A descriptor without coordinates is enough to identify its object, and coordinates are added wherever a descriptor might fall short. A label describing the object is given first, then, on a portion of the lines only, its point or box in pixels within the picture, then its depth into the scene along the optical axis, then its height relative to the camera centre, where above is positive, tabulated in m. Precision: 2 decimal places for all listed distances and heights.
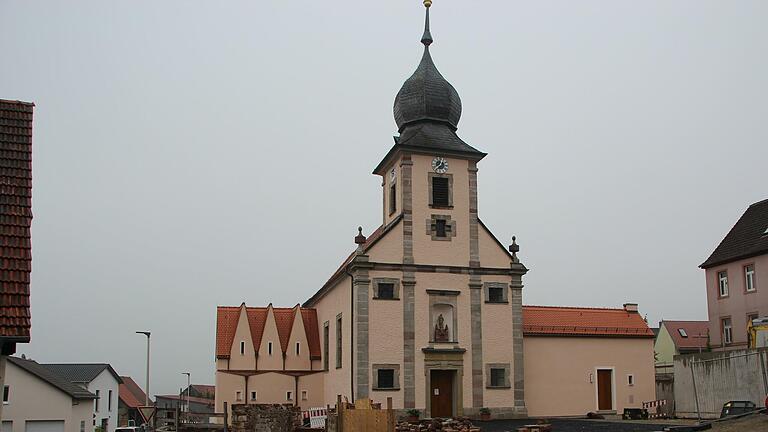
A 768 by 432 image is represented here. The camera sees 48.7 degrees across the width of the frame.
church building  38.78 +2.35
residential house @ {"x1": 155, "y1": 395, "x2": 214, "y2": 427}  46.65 -4.03
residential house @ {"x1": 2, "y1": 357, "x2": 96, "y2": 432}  40.50 -1.84
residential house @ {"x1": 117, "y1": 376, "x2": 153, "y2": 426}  85.41 -4.65
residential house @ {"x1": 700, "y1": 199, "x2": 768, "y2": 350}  43.56 +4.19
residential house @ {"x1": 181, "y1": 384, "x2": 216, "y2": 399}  132.00 -4.66
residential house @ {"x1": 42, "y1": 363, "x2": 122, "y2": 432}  67.88 -1.53
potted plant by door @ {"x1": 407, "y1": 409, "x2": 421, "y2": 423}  37.22 -2.34
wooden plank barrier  27.42 -1.88
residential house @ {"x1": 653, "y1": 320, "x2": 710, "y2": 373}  81.62 +2.02
